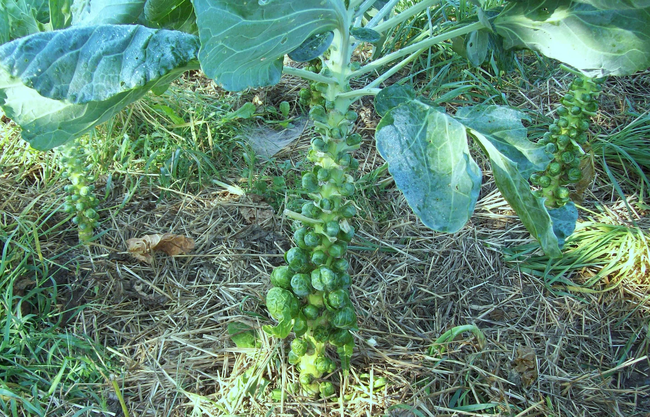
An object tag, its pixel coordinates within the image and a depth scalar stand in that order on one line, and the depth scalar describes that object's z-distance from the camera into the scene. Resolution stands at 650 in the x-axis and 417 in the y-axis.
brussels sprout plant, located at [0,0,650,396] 1.09
